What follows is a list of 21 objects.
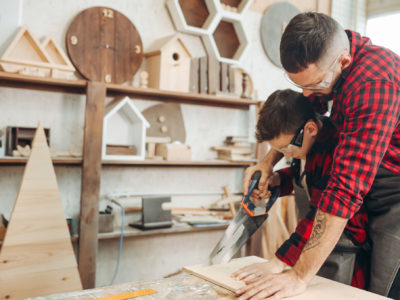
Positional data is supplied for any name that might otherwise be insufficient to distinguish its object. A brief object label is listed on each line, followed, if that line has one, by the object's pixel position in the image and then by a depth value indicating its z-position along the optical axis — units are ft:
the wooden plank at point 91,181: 8.45
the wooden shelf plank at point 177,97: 9.27
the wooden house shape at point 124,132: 9.12
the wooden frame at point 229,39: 11.51
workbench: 4.11
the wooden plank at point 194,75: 10.25
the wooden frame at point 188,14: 10.36
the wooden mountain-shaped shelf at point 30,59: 8.13
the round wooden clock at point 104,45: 9.30
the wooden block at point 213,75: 10.48
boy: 4.97
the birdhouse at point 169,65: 9.69
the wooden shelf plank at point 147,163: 8.14
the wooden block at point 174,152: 9.94
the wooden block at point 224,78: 10.65
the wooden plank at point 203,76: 10.39
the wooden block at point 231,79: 10.84
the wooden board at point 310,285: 4.28
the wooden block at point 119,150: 9.19
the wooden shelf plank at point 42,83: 8.08
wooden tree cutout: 6.71
